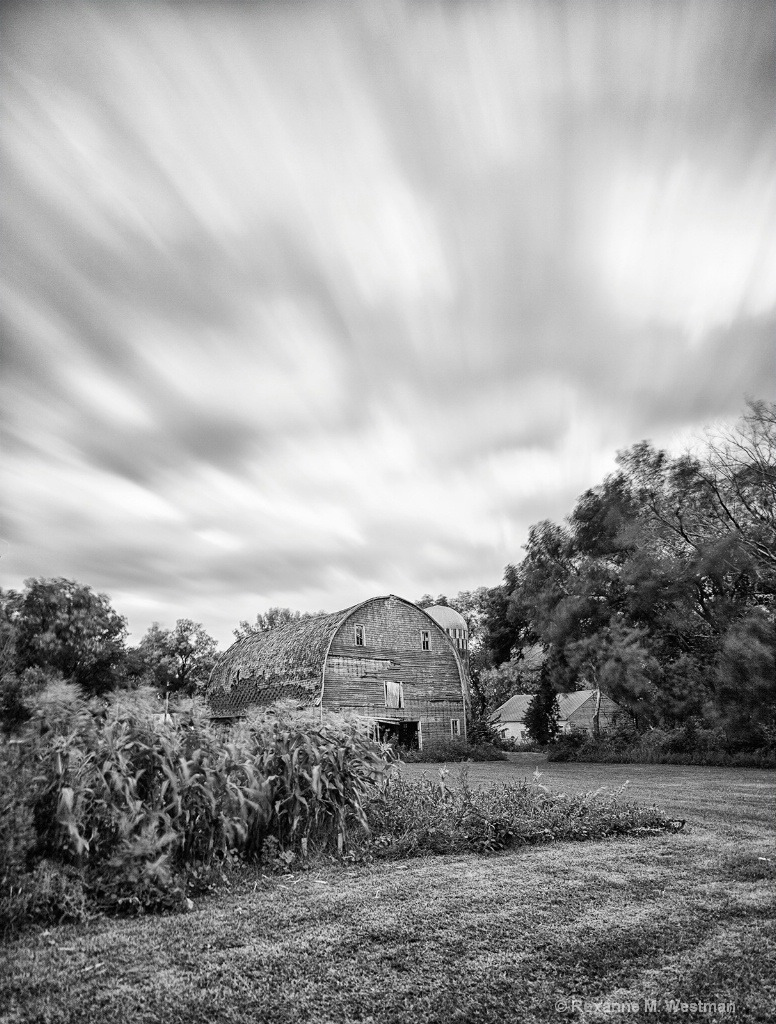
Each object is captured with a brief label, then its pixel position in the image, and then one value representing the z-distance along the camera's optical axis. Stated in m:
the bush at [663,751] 21.98
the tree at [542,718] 32.66
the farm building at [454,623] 55.56
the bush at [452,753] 27.89
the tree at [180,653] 45.56
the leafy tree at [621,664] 23.94
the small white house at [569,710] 52.94
